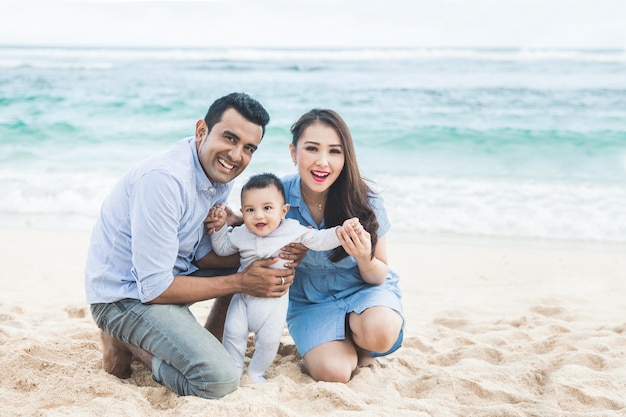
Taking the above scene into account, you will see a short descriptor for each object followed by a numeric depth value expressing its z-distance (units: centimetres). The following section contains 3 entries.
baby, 347
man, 313
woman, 358
